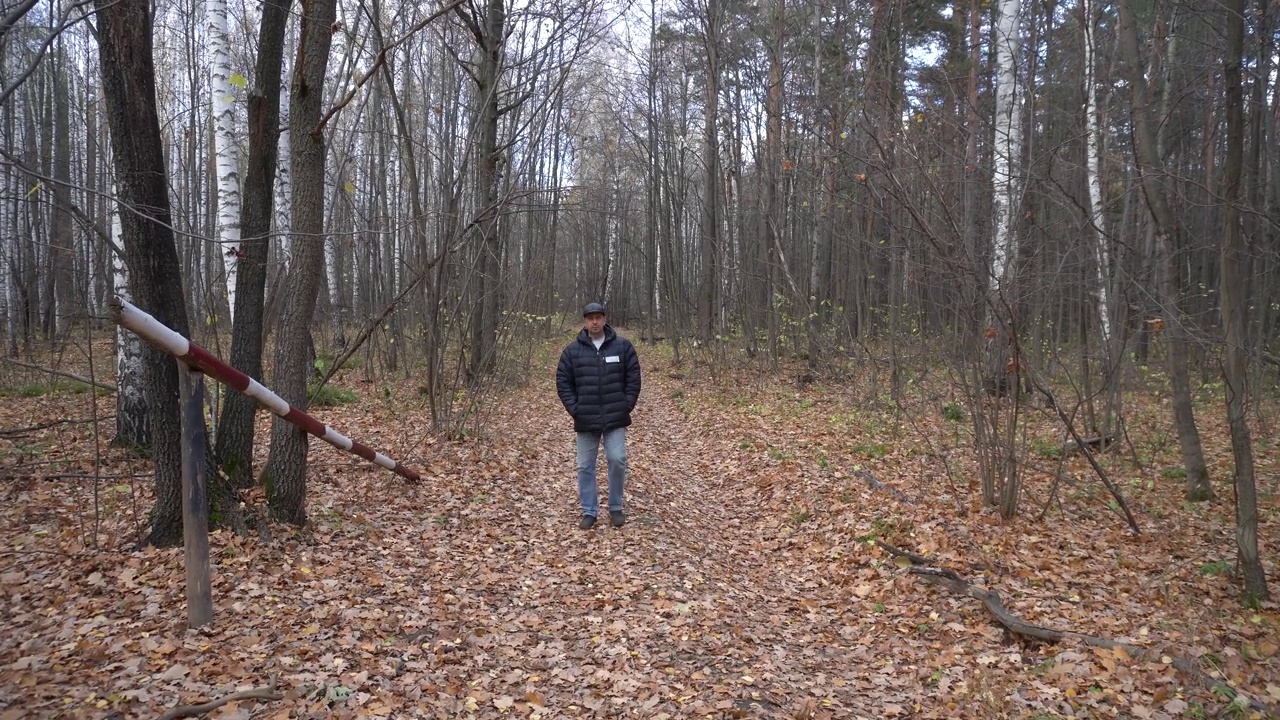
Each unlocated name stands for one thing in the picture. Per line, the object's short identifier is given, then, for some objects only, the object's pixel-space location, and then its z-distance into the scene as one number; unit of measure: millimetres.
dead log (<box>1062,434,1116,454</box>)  9680
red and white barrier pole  3596
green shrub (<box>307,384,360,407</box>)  11924
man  7078
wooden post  4160
